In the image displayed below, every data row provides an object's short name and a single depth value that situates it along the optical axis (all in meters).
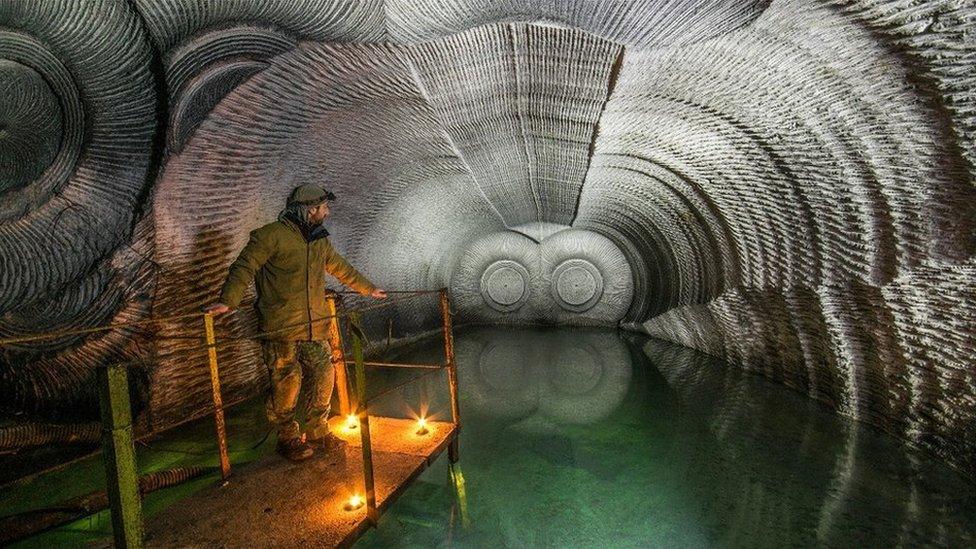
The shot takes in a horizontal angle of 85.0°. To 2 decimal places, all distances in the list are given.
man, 3.34
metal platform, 2.57
